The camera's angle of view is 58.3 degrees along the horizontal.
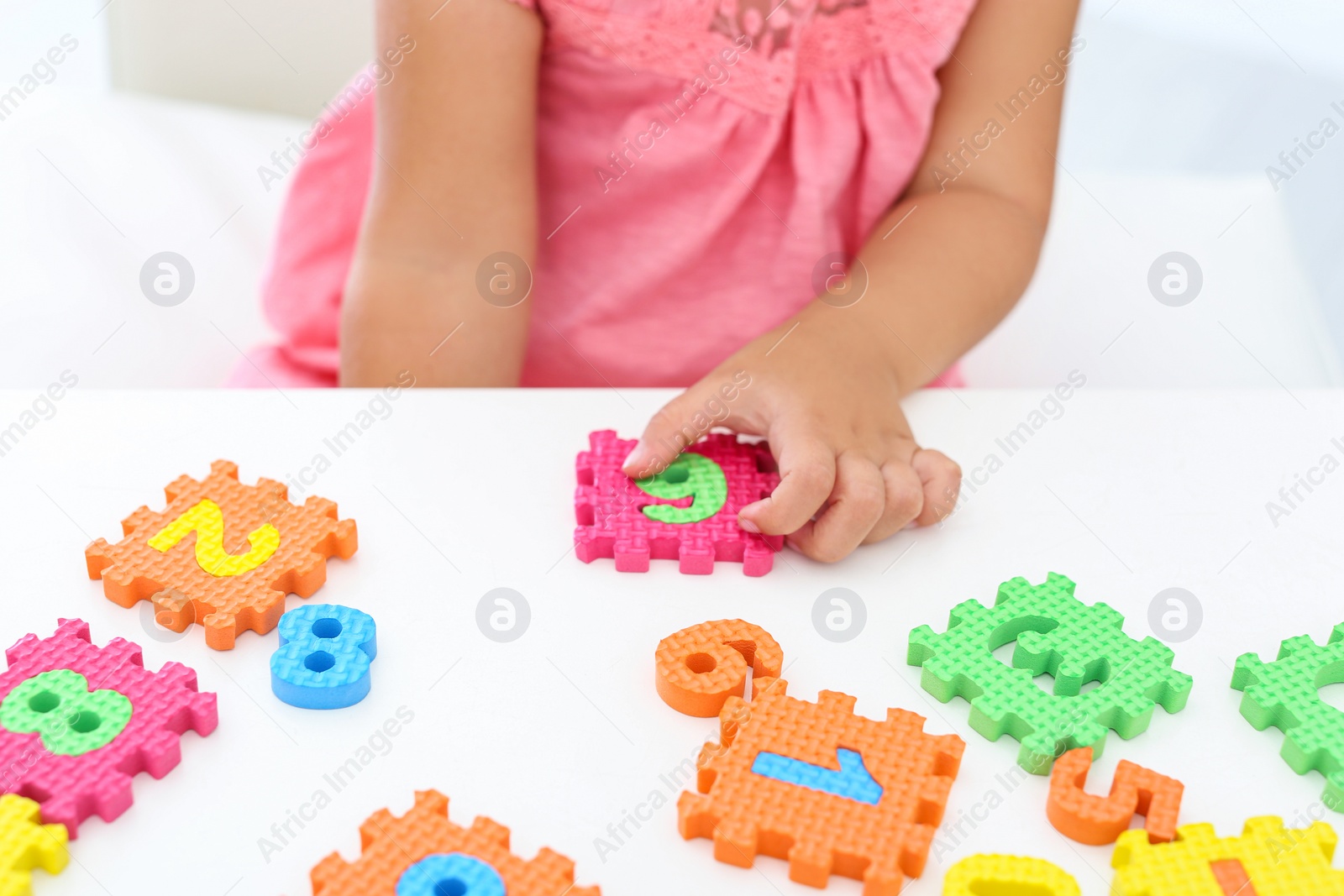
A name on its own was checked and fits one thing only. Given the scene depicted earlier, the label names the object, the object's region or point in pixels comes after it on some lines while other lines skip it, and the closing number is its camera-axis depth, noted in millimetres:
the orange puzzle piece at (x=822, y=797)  554
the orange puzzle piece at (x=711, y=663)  635
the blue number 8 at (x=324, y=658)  621
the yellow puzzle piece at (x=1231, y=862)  546
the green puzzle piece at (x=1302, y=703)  620
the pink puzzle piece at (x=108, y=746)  557
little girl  970
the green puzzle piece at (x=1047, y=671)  631
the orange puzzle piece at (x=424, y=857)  527
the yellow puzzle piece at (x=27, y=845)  526
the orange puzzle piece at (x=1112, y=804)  575
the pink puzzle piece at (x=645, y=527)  740
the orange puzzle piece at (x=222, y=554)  668
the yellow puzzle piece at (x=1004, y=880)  543
